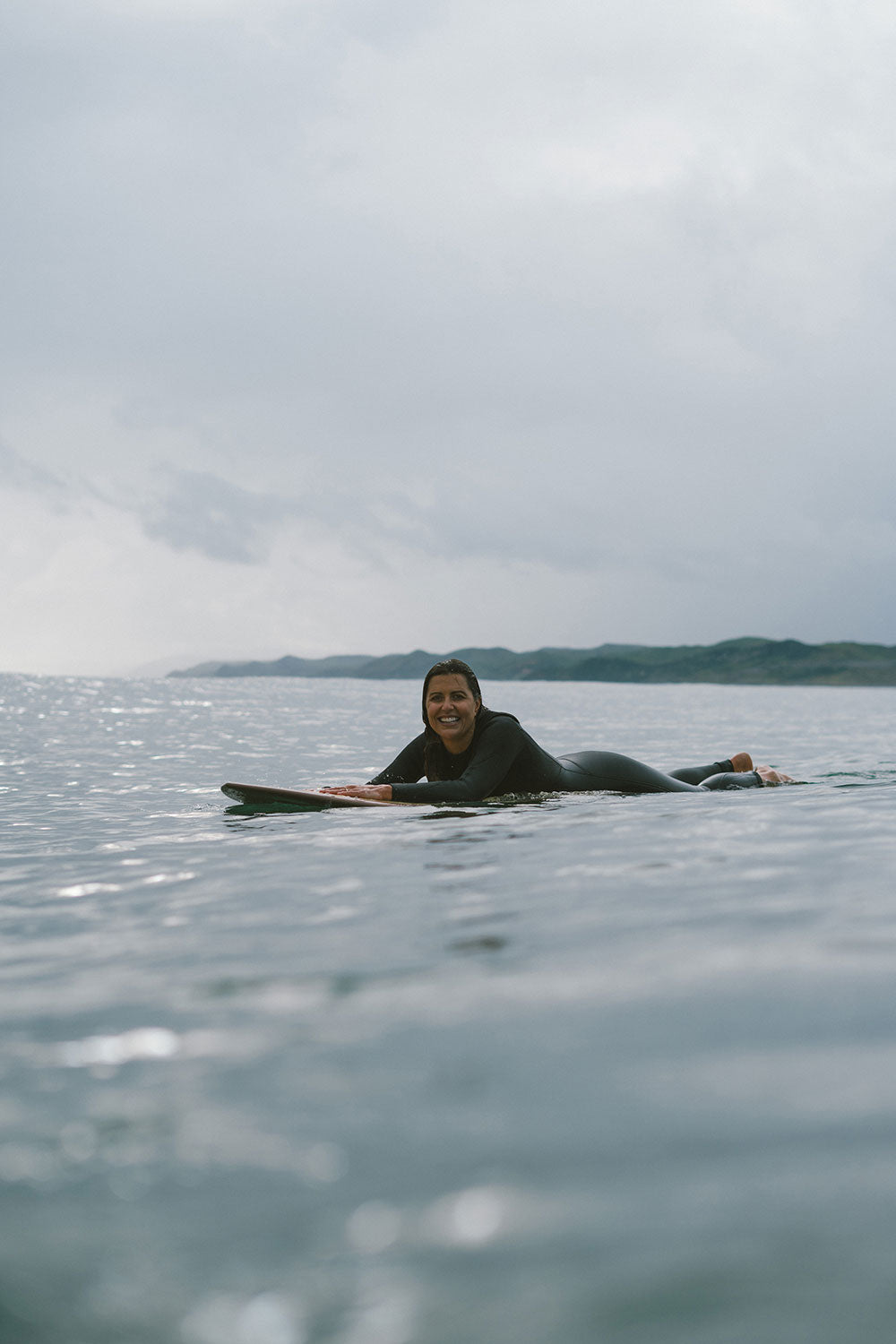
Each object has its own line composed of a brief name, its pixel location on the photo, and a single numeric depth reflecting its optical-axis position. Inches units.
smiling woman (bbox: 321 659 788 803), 413.7
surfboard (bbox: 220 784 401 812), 419.2
